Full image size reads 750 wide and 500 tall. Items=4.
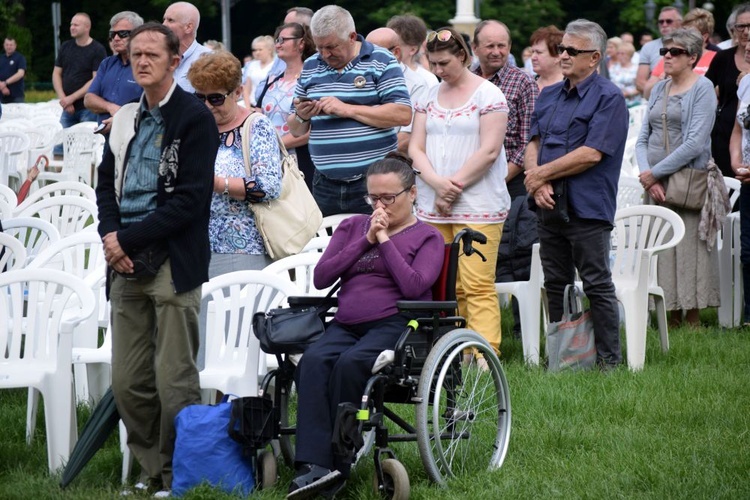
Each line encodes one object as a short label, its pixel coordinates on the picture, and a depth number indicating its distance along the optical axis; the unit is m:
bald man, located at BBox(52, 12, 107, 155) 26.07
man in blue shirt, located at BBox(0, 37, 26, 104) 43.98
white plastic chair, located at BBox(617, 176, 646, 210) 17.03
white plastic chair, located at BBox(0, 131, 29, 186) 23.57
